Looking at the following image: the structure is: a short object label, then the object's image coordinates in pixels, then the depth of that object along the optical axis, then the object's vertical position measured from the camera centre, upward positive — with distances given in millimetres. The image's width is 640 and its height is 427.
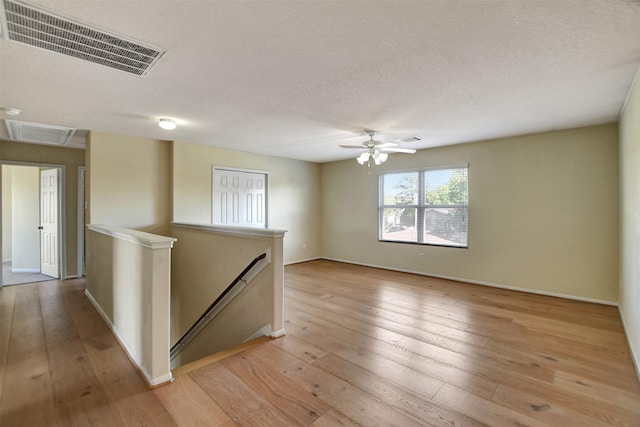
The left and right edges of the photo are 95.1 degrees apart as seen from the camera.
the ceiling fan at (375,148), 4113 +944
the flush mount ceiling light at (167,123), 3592 +1102
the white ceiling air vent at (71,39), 1648 +1105
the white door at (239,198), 5445 +293
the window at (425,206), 5086 +139
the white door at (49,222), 5191 -187
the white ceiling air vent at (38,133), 3830 +1161
